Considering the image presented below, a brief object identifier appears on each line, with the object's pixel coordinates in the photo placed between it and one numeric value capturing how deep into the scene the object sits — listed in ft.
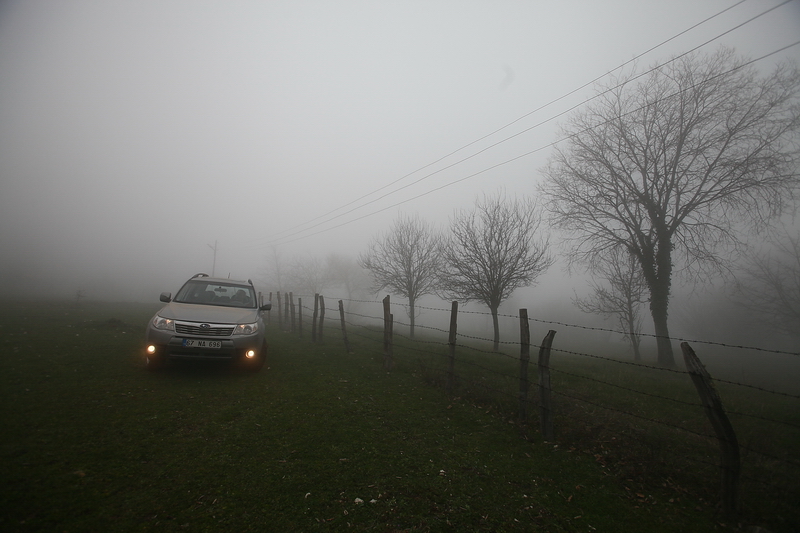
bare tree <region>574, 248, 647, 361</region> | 56.39
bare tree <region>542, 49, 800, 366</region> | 41.45
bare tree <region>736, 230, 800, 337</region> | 52.75
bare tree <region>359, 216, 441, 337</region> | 68.69
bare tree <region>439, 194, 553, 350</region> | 47.98
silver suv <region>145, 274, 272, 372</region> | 20.15
